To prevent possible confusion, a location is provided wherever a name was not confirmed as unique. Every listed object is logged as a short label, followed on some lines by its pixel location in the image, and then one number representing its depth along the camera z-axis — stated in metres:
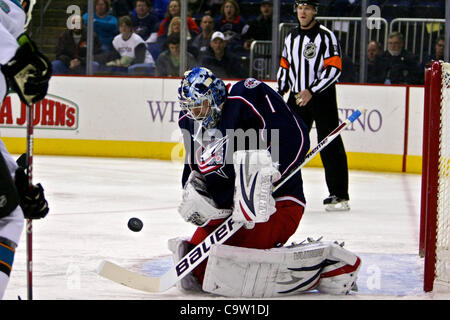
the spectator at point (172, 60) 15.81
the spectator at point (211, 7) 16.06
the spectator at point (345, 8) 14.82
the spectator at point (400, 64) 14.68
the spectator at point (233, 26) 15.78
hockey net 6.21
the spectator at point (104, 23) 16.00
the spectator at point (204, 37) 15.81
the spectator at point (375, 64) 14.86
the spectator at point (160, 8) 16.31
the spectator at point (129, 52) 16.09
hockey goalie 5.79
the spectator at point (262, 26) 15.34
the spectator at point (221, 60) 15.69
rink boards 15.70
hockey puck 6.01
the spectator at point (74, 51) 16.06
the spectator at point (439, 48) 14.36
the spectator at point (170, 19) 15.88
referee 10.41
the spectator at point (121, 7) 16.25
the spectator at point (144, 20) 16.28
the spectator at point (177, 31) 15.83
